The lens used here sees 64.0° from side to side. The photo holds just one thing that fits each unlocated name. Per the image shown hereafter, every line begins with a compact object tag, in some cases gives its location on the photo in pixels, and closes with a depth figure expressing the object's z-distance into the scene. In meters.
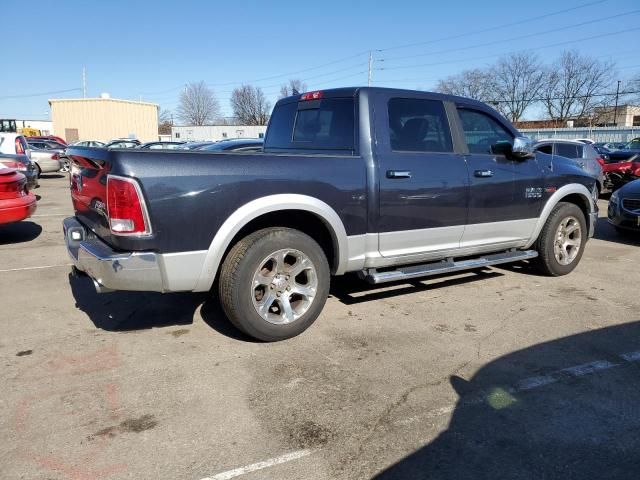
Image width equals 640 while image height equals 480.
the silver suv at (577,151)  11.95
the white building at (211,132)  55.62
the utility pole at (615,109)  54.90
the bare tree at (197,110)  89.44
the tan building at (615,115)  62.41
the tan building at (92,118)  46.31
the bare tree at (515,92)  65.12
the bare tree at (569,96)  61.88
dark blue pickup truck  3.43
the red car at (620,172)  14.23
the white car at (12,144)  14.45
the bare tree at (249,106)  88.88
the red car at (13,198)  7.33
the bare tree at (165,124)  81.41
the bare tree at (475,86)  66.12
